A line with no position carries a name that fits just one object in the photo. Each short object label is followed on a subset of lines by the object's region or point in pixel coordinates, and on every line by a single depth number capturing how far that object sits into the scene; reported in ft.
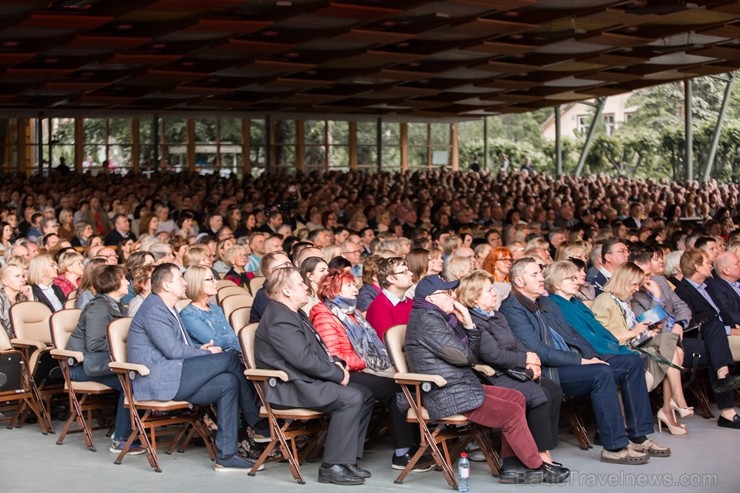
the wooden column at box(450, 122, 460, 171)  126.00
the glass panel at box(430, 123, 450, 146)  125.25
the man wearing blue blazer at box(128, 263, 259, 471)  21.62
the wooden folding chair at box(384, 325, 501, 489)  20.53
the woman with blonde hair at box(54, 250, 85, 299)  28.96
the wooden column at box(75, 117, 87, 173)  100.83
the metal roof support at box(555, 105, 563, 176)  117.85
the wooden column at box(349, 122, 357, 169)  116.37
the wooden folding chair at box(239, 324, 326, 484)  20.86
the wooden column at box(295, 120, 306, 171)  112.88
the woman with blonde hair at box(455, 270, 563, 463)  21.39
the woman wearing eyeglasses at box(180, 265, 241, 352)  23.21
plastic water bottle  19.97
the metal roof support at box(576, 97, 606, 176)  119.14
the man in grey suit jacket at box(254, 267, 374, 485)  20.75
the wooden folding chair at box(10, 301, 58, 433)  24.85
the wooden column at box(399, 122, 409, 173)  120.47
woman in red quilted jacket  22.04
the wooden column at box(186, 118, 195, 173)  106.22
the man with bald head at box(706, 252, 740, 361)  27.71
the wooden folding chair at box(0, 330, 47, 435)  24.76
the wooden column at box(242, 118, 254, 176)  109.09
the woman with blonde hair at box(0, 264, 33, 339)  26.78
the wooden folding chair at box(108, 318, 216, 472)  21.59
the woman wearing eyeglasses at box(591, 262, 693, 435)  25.07
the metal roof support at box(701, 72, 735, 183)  112.06
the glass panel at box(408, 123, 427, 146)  122.52
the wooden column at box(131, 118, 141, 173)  103.35
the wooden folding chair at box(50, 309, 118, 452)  23.29
